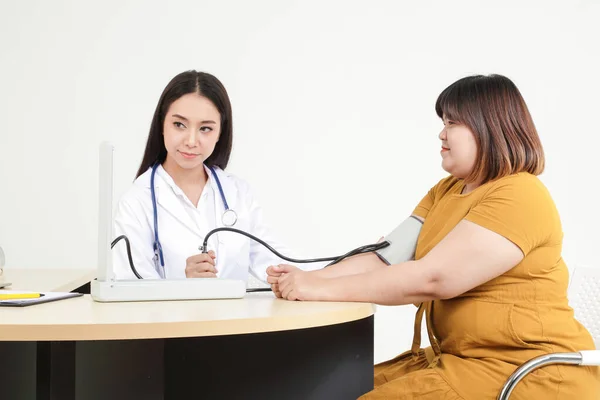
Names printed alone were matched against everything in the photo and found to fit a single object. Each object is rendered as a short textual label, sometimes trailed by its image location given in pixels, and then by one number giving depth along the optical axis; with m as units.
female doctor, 2.27
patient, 1.58
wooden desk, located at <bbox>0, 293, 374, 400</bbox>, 1.47
